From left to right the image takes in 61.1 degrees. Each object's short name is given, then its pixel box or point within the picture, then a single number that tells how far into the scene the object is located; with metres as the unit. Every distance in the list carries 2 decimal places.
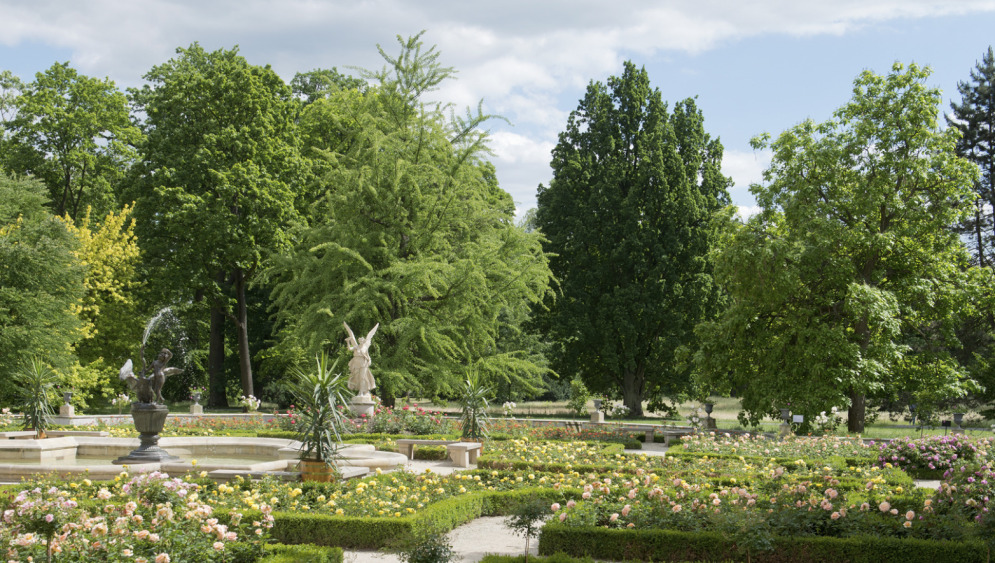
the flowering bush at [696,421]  21.31
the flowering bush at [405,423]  18.97
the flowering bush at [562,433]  18.79
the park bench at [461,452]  14.73
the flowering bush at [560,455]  13.32
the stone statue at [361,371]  20.30
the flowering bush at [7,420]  18.42
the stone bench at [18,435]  15.74
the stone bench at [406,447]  16.38
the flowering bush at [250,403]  23.34
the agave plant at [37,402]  17.22
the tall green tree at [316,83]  33.66
